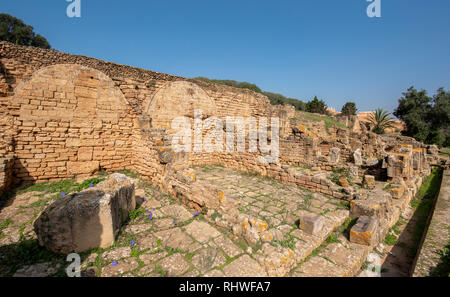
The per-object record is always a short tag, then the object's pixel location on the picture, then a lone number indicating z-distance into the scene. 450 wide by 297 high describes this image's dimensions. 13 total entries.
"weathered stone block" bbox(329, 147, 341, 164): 9.36
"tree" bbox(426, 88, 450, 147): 23.86
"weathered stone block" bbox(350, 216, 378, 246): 3.59
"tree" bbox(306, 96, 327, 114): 34.22
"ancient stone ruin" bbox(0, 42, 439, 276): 3.03
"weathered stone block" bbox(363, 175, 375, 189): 6.17
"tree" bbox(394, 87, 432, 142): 24.94
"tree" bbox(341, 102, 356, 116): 37.66
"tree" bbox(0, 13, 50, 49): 27.73
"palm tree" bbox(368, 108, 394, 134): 29.09
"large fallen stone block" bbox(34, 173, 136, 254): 2.79
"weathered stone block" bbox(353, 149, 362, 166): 9.59
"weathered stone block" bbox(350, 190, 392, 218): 4.32
